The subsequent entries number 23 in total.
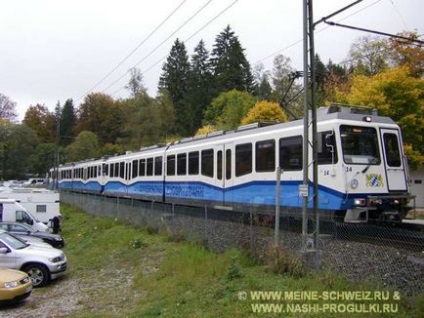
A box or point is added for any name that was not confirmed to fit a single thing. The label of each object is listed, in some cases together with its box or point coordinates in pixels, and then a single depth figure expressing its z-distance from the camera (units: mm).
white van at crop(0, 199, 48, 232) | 26891
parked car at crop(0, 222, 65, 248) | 22497
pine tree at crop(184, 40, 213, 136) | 86312
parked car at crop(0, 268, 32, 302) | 12805
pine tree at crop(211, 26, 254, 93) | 86062
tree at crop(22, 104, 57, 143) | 117812
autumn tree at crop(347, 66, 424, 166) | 30562
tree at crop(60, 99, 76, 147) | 118812
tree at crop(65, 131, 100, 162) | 82500
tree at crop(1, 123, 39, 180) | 95875
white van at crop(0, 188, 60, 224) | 31922
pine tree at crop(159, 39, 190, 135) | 97562
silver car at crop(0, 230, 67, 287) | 16109
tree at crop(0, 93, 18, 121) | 108500
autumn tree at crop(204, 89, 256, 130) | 63188
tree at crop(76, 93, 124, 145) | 110875
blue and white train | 13852
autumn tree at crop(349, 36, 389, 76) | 48938
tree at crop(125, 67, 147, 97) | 95519
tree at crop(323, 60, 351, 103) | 46238
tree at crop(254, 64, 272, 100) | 85369
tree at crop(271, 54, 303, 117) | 70375
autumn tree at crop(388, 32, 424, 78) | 40844
